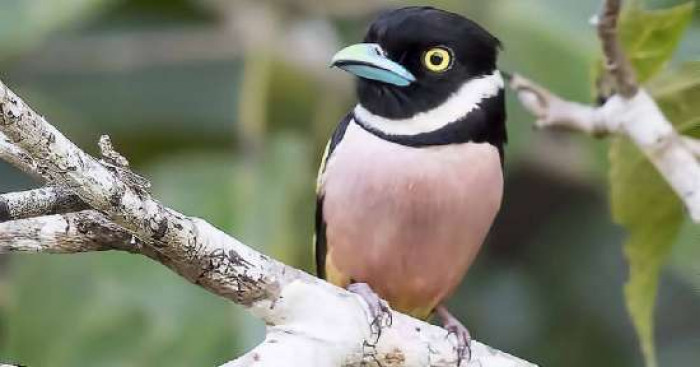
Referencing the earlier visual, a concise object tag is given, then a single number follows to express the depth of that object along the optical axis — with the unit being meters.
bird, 2.13
